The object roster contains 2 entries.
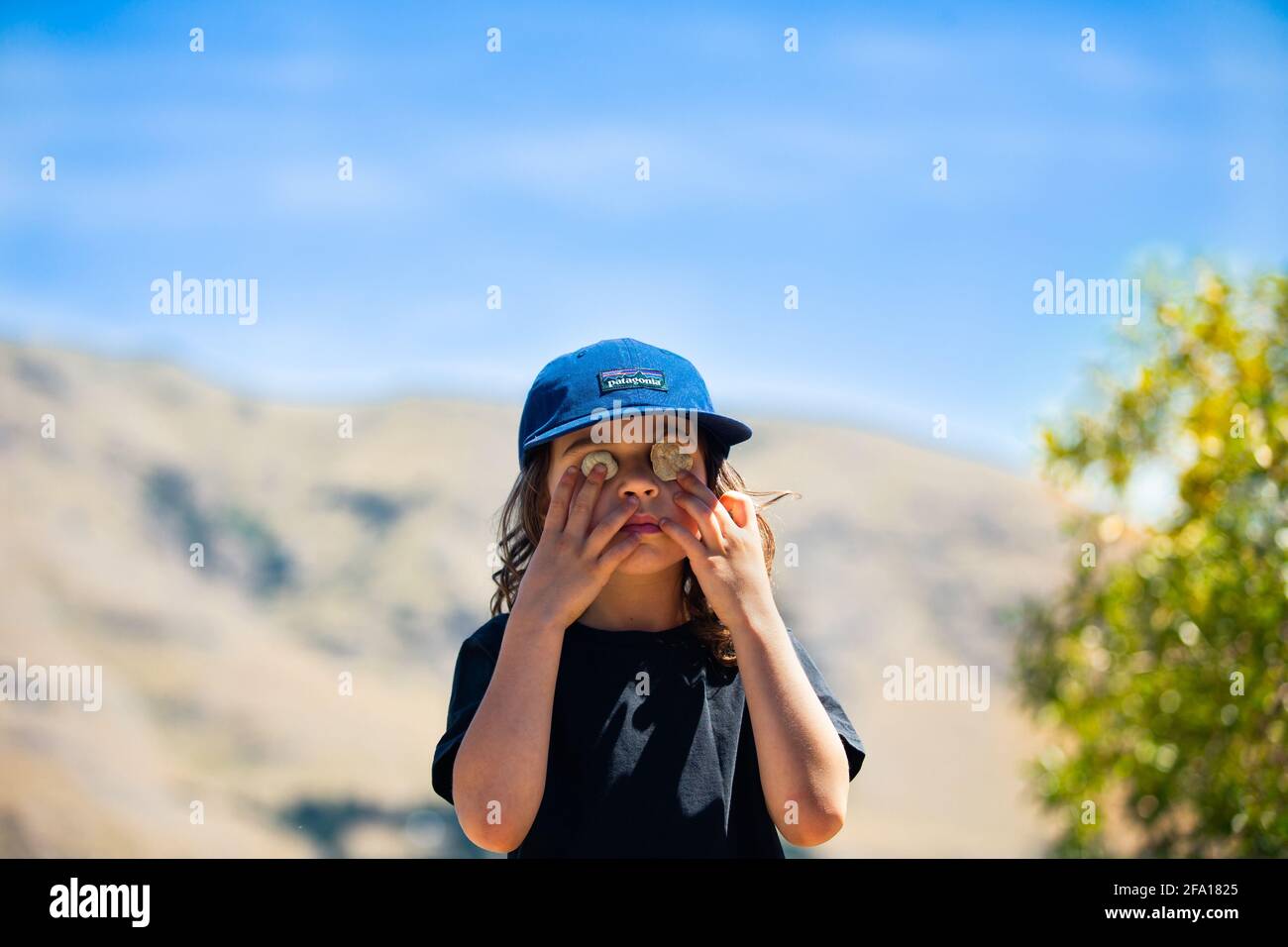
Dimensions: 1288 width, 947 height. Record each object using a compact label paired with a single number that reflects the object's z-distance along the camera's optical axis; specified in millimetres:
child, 3269
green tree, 4293
